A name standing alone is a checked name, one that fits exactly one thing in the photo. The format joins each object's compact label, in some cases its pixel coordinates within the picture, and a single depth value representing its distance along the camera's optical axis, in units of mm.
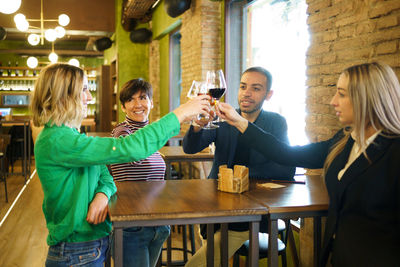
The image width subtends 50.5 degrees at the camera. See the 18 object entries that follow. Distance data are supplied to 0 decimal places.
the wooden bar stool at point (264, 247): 2404
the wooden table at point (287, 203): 1697
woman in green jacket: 1584
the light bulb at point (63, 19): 7861
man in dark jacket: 2359
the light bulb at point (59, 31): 7969
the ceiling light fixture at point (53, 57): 9255
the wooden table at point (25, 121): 7004
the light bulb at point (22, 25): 7338
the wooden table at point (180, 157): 3498
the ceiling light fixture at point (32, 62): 10812
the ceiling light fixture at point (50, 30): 7332
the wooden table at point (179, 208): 1591
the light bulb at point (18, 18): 7316
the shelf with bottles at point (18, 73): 12652
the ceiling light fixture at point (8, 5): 4930
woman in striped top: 2025
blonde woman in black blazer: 1445
